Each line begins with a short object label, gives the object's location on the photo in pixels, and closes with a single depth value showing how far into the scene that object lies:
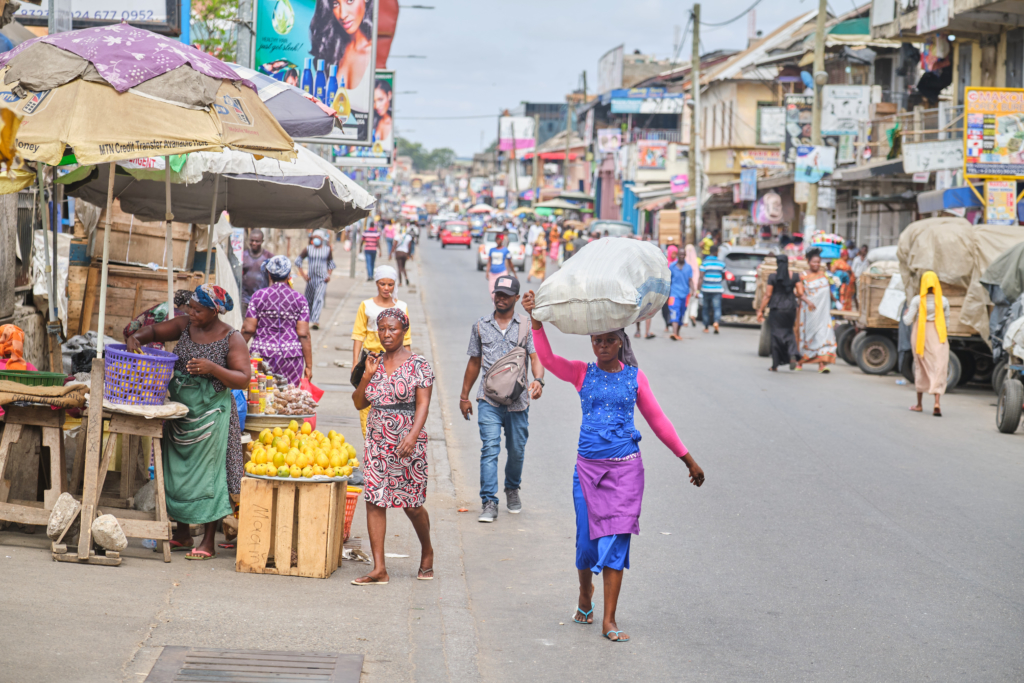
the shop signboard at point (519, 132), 118.67
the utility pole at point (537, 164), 108.38
